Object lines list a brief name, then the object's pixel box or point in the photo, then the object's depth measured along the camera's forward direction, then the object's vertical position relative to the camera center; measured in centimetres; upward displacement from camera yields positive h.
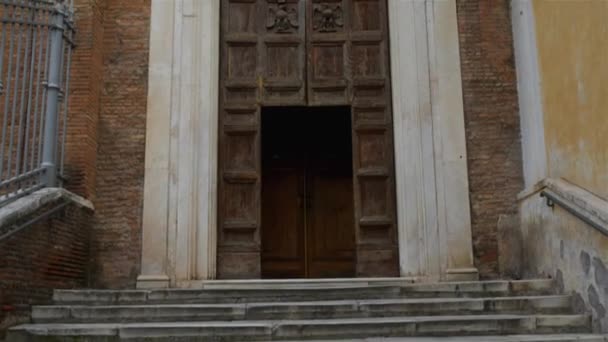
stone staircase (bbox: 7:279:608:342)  490 -29
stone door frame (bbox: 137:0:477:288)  696 +146
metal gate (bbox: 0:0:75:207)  599 +197
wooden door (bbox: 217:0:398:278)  730 +215
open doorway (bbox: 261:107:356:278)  907 +120
